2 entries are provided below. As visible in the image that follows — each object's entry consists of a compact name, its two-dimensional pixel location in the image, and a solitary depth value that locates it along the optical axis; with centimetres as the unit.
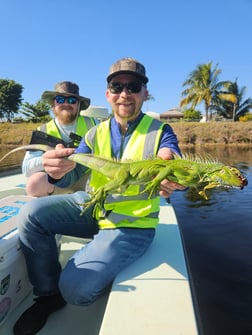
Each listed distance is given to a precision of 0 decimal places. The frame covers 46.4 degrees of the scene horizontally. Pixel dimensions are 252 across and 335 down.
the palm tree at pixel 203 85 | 4622
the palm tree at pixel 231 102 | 4694
